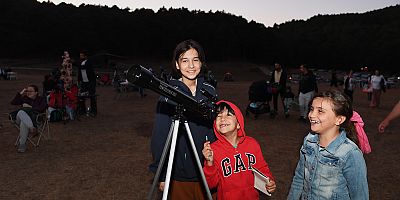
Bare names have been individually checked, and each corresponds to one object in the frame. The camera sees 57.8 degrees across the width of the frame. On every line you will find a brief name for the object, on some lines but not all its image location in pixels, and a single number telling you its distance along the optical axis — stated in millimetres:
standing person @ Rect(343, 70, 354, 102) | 16484
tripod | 2236
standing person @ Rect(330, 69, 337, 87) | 20742
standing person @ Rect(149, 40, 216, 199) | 2666
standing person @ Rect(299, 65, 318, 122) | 11352
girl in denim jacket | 2455
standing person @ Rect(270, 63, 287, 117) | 12209
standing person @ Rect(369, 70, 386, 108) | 16359
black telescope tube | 1933
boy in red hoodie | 2900
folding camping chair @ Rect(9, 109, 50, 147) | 7844
